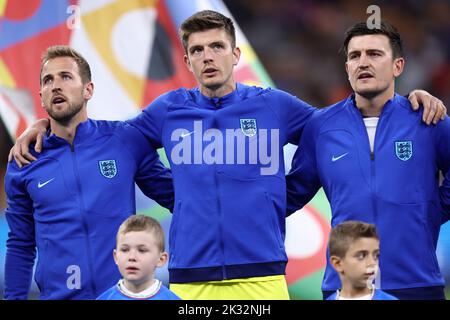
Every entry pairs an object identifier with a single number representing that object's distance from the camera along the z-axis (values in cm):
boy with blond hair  805
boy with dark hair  791
